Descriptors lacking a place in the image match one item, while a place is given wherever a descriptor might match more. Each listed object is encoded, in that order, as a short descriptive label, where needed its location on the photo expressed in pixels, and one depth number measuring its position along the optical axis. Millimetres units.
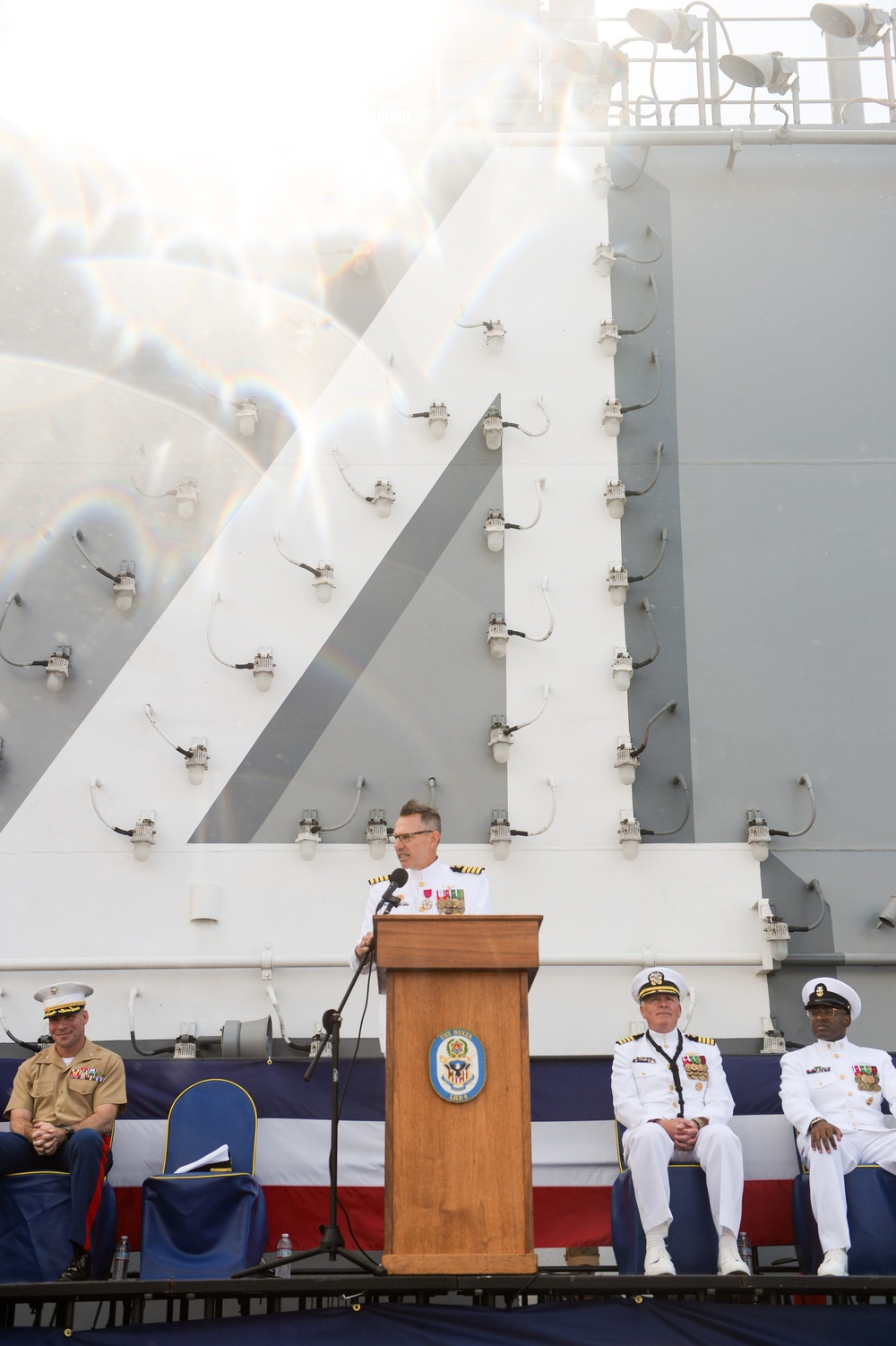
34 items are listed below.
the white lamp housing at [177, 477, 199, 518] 5902
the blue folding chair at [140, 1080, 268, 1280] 4172
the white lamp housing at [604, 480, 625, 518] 5980
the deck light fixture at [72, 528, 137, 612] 5773
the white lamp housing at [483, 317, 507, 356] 6203
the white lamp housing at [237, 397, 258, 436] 6020
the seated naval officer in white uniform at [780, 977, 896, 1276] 3916
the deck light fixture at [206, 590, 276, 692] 5660
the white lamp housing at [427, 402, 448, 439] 6074
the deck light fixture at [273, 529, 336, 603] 5828
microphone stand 3262
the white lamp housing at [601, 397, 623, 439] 6117
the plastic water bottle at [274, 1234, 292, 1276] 4414
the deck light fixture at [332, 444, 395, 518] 5945
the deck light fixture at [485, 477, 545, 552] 5906
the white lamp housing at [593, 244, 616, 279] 6395
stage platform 3479
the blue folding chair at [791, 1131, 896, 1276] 3848
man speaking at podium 4082
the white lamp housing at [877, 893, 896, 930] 5406
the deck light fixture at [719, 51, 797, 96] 6766
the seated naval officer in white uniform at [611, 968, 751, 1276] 3814
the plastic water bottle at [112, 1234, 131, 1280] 4426
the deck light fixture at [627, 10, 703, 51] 6805
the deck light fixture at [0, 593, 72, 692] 5629
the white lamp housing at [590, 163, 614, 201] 6578
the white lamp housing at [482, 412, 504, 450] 6066
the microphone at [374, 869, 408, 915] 3383
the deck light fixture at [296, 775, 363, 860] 5406
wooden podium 3191
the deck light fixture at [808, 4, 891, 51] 6883
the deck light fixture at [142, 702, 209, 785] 5527
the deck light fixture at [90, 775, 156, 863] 5379
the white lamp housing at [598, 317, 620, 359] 6246
